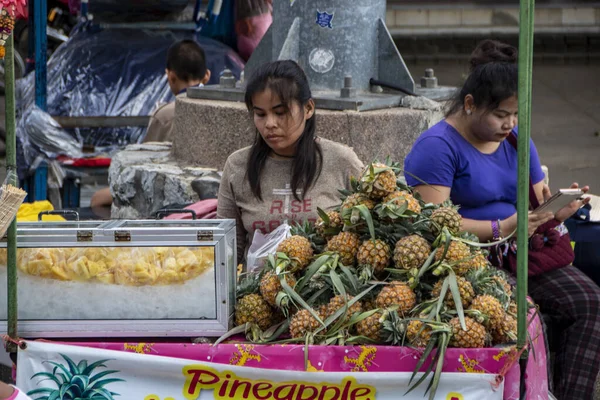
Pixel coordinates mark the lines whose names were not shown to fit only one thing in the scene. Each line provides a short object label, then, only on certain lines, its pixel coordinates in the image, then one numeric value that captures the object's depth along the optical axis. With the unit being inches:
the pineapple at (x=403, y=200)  202.3
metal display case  196.1
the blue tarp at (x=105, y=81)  495.1
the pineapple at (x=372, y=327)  191.7
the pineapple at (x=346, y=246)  201.6
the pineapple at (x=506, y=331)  192.7
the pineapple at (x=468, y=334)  186.4
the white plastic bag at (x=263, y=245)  226.1
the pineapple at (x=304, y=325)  193.7
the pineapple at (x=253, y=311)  201.2
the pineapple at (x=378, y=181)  202.3
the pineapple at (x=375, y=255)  197.7
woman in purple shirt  254.6
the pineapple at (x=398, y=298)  191.4
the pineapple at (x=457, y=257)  195.7
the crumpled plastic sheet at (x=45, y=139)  470.1
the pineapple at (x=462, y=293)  191.3
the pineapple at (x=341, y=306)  193.8
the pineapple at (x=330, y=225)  209.0
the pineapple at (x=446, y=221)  200.9
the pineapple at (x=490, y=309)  189.5
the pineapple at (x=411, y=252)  194.5
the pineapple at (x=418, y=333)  186.6
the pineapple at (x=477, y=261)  198.1
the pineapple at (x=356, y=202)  204.1
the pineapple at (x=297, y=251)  203.3
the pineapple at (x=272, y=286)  200.0
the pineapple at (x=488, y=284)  196.2
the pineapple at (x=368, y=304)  196.4
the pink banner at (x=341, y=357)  188.5
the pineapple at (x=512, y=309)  199.2
